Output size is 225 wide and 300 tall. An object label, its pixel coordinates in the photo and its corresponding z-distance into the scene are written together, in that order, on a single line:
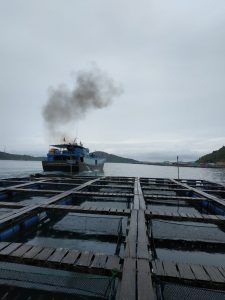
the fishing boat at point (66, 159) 39.56
